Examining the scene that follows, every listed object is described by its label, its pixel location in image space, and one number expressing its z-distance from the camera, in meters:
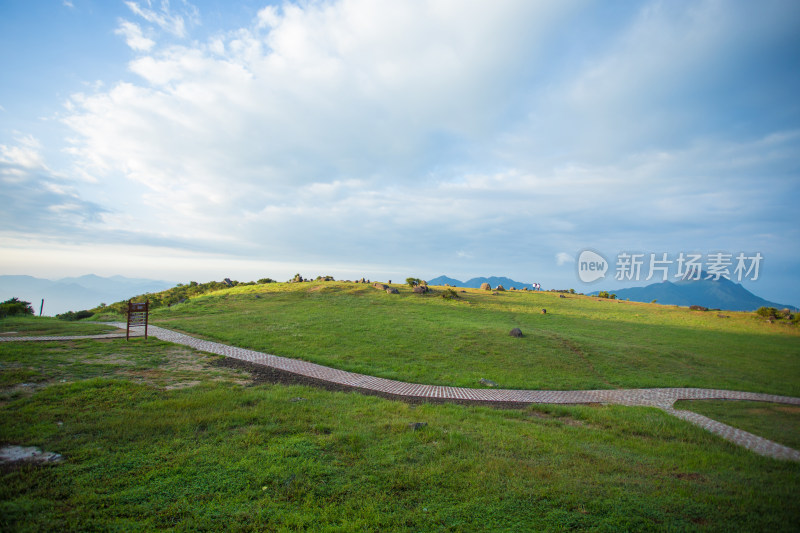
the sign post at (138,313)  18.14
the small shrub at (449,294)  41.06
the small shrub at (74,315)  29.94
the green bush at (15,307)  26.37
